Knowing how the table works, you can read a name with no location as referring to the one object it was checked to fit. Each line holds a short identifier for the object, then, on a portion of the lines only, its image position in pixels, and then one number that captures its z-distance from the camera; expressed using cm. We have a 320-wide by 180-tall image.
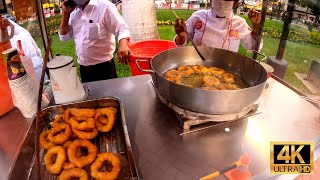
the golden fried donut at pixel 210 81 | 160
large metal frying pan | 125
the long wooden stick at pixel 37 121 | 81
